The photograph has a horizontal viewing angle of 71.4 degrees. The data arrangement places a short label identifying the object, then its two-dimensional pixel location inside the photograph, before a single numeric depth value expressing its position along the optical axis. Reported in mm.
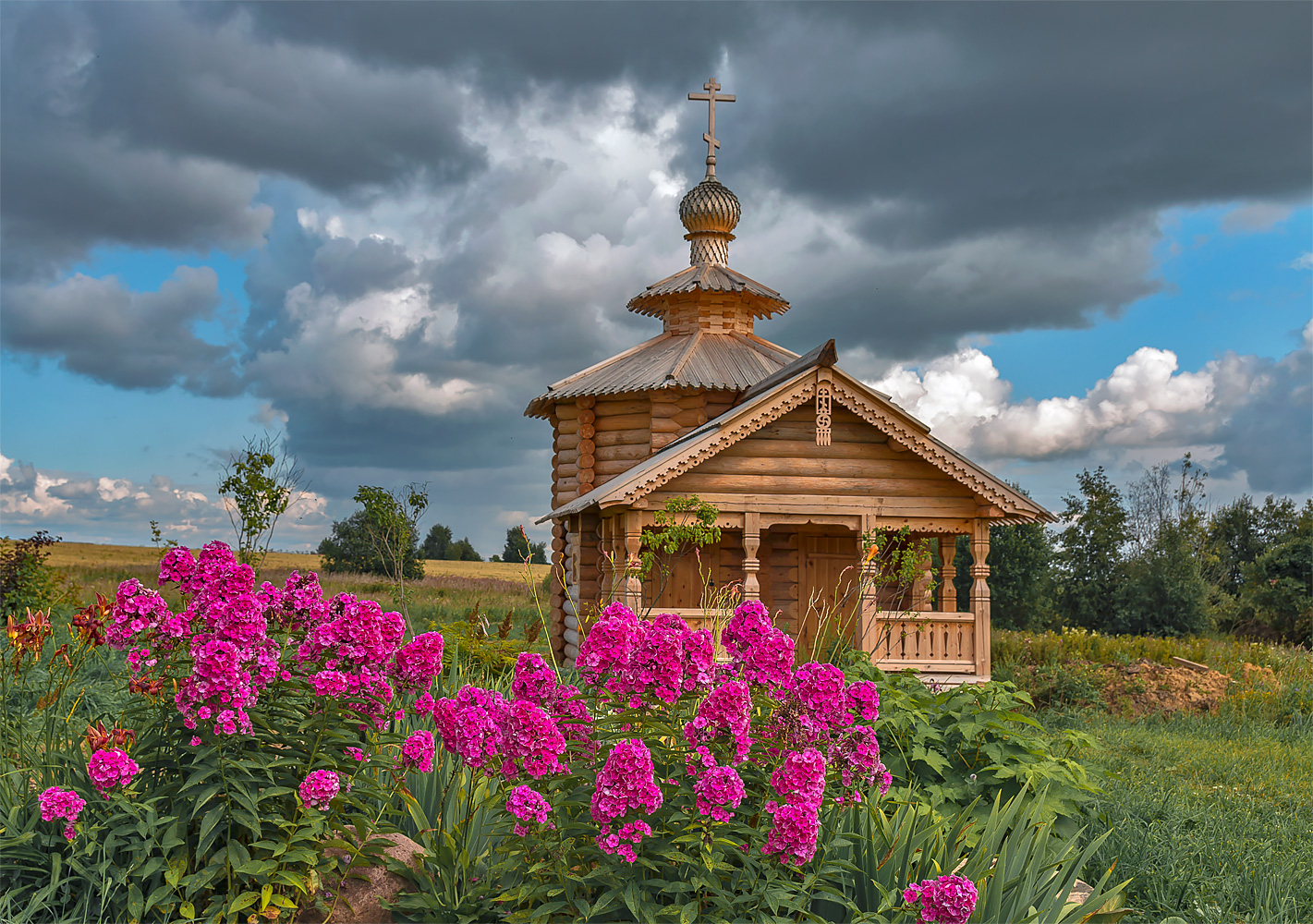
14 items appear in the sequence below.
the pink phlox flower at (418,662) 3922
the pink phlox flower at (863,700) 3703
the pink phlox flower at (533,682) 3756
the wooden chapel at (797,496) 14148
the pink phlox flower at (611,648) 3580
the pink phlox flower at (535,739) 3434
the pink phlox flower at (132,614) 3846
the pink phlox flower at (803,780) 3363
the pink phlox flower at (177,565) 3949
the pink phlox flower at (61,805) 3734
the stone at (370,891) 4156
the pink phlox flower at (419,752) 3965
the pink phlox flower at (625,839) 3277
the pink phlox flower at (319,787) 3740
